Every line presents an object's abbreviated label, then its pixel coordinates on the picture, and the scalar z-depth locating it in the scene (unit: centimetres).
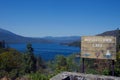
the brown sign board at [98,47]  610
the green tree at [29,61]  2196
